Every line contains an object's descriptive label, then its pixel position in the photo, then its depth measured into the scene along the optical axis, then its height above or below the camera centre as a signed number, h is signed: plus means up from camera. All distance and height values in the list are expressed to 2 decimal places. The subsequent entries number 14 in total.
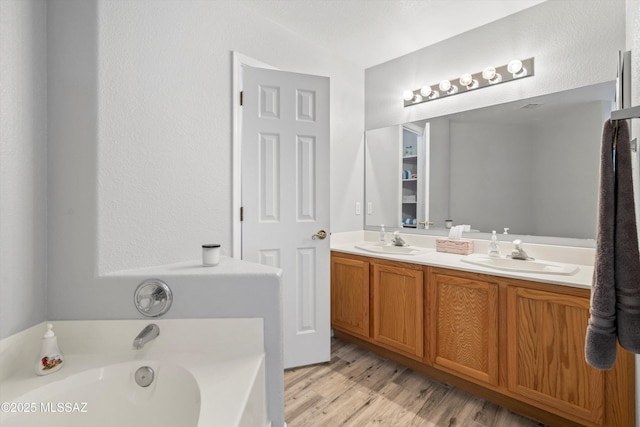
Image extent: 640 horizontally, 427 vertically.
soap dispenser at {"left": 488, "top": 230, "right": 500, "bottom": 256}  2.16 -0.23
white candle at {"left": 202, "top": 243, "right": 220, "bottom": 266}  1.47 -0.20
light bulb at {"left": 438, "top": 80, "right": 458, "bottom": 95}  2.54 +1.01
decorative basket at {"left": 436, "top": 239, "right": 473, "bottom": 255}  2.35 -0.25
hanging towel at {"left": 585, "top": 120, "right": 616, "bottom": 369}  0.67 -0.15
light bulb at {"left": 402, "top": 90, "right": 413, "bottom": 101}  2.79 +1.05
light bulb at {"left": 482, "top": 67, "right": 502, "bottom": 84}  2.30 +1.01
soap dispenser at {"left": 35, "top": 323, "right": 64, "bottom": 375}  1.11 -0.52
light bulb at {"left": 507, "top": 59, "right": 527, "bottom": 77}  2.17 +1.00
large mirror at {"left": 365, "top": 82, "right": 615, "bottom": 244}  1.95 +0.34
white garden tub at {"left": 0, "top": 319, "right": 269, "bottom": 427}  1.00 -0.58
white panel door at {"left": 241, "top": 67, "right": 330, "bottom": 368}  2.16 +0.14
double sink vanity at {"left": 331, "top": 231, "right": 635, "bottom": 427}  1.54 -0.67
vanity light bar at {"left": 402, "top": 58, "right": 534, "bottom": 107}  2.19 +1.01
